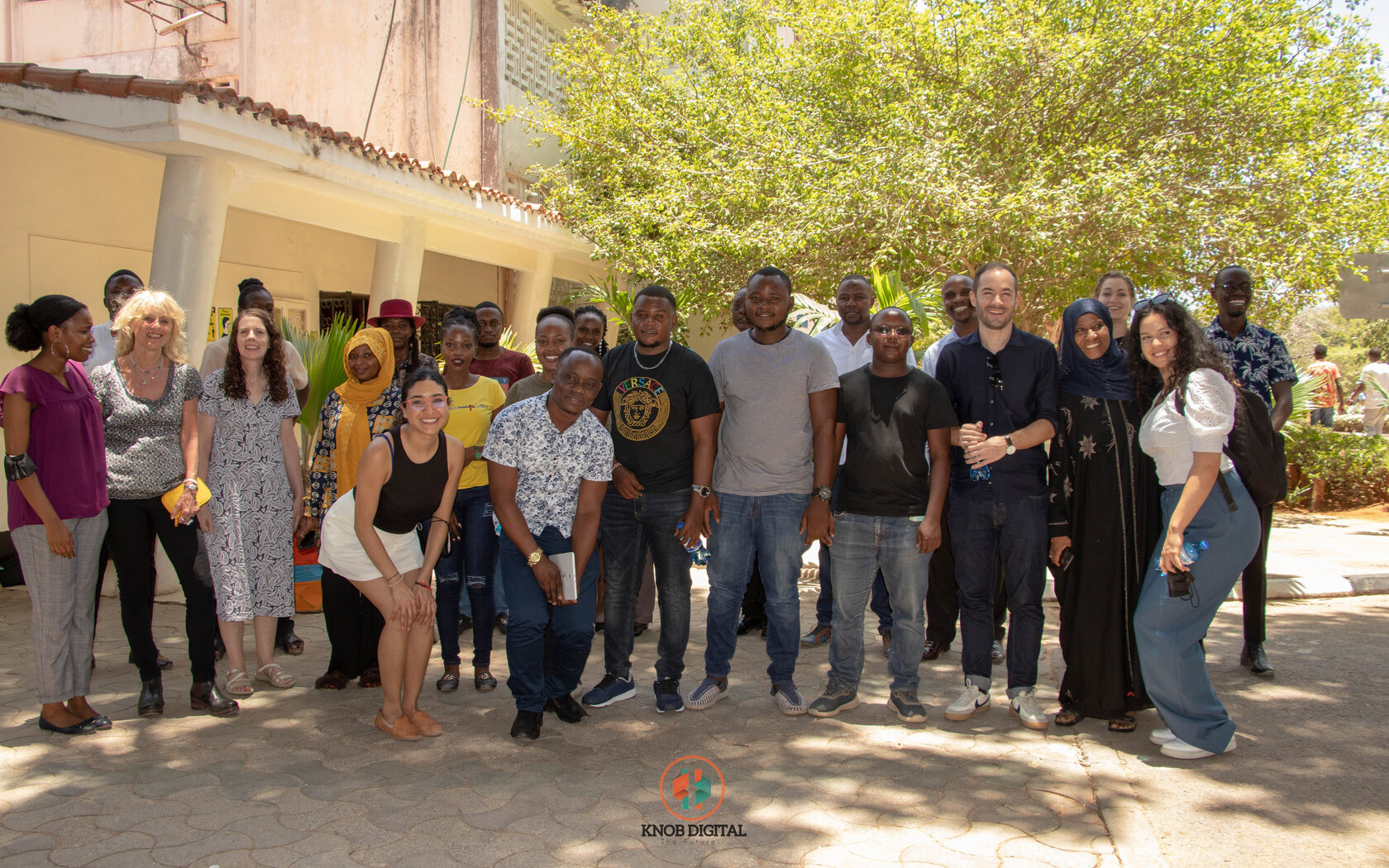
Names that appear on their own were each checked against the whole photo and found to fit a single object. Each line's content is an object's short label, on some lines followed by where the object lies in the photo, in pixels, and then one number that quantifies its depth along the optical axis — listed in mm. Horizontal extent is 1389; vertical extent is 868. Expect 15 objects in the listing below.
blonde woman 4395
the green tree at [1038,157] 10797
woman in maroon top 4051
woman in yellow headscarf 4832
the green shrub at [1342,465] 11344
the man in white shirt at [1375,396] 15969
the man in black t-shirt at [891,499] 4363
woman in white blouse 3834
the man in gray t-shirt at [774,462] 4461
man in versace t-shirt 4480
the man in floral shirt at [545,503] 4184
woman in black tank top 4090
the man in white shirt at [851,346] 5676
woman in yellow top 4832
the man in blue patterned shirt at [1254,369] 5039
